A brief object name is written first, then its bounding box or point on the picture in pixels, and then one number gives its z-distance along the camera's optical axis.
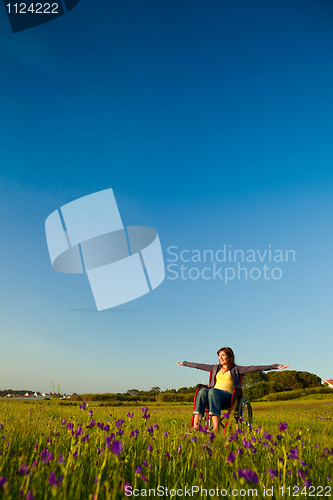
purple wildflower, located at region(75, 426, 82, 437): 2.44
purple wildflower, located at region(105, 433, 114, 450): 1.77
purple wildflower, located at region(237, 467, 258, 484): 1.48
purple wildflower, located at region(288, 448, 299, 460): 1.94
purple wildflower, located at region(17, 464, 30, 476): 1.61
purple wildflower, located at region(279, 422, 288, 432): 2.22
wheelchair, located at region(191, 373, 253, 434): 6.02
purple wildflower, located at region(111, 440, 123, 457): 1.57
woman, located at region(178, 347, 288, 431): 5.85
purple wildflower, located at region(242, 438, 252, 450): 2.57
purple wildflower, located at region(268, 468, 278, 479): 1.95
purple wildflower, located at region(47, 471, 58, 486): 1.39
